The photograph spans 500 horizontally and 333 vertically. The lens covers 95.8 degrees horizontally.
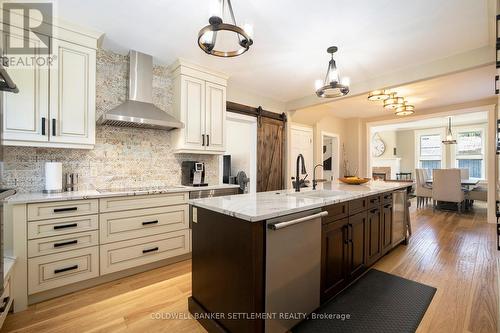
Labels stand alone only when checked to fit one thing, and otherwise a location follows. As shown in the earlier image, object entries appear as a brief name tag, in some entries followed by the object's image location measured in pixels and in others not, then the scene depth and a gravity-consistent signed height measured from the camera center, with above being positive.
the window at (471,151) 7.90 +0.56
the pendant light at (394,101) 4.44 +1.33
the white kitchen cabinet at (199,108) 3.16 +0.84
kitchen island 1.37 -0.65
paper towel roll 2.26 -0.12
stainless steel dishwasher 1.41 -0.68
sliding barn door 4.63 +0.25
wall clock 10.27 +0.97
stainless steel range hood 2.63 +0.78
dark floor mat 1.67 -1.18
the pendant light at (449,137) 7.30 +0.97
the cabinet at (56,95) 2.06 +0.70
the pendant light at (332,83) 2.70 +1.03
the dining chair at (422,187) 6.23 -0.58
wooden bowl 3.21 -0.21
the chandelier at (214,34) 1.51 +0.96
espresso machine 3.37 -0.11
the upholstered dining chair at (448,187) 5.36 -0.49
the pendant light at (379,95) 4.20 +1.32
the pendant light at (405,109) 4.89 +1.27
